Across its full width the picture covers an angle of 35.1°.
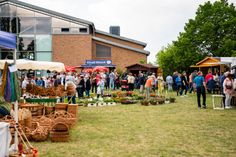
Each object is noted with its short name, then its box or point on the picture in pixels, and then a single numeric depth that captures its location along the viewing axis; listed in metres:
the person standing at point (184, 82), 26.21
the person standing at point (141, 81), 29.41
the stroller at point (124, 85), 29.97
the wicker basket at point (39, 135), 9.70
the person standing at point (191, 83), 27.80
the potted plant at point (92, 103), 19.84
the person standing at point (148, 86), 22.05
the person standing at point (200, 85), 16.77
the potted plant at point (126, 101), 20.84
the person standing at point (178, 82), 26.00
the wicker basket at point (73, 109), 13.37
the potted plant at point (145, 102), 19.80
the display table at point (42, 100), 14.01
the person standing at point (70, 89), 15.68
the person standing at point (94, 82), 28.29
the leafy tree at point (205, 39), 43.41
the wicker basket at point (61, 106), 13.58
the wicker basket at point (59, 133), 9.62
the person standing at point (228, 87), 17.10
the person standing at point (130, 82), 28.91
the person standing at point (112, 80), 32.81
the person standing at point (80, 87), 24.35
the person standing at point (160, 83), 26.08
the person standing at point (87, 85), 24.62
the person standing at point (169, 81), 30.85
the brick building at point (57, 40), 38.00
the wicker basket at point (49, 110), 13.84
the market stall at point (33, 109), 7.82
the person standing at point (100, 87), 24.39
